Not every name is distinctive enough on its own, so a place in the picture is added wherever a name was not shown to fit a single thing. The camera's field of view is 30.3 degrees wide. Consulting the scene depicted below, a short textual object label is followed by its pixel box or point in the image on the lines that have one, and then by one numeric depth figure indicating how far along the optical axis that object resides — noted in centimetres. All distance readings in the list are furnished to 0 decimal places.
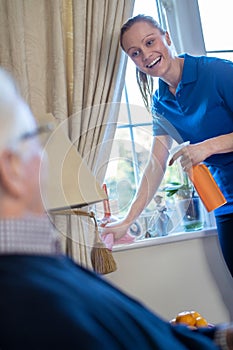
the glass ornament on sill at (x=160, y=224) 186
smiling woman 152
